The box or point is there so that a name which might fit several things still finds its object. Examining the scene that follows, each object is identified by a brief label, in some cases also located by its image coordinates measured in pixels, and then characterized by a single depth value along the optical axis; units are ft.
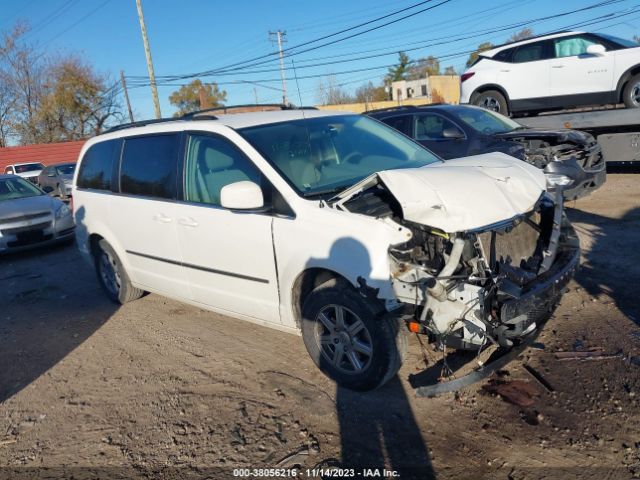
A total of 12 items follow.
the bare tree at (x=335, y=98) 171.26
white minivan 10.11
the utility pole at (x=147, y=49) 80.38
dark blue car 24.08
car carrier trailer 29.89
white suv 30.83
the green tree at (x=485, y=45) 175.63
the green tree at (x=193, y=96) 155.84
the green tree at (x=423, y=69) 243.40
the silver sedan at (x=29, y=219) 28.25
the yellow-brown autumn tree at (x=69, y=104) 141.08
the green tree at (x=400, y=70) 244.22
